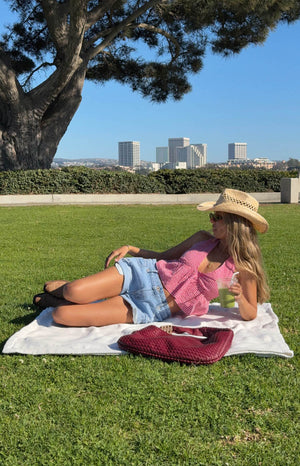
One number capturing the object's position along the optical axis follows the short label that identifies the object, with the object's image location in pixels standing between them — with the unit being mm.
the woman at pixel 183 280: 3449
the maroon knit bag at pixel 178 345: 3004
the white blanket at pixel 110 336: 3160
